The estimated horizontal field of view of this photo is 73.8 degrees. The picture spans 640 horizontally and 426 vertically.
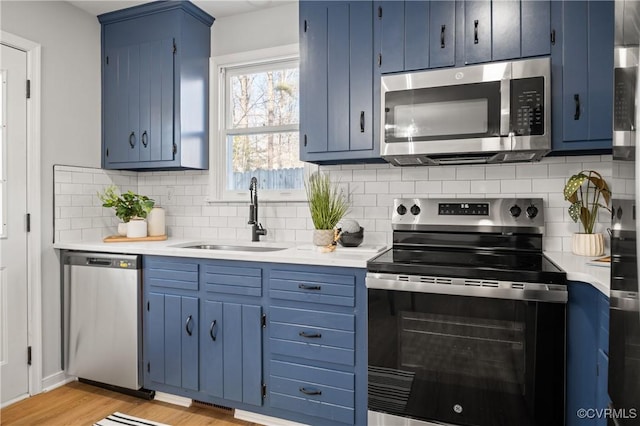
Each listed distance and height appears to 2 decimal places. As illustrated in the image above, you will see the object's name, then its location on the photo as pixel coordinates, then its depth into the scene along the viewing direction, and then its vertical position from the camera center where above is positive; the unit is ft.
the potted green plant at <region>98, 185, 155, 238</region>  9.91 -0.03
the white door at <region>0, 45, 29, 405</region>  8.48 -0.40
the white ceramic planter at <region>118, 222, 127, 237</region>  10.33 -0.50
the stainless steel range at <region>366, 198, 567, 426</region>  5.66 -1.84
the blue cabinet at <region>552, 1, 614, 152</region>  6.50 +2.08
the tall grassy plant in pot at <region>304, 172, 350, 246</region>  8.12 +0.00
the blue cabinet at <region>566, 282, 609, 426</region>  5.46 -1.87
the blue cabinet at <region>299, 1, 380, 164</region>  7.88 +2.42
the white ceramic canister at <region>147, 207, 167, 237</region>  10.37 -0.33
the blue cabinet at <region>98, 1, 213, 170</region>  9.70 +2.89
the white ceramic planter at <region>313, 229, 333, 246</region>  8.09 -0.53
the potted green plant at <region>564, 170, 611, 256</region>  6.93 +0.09
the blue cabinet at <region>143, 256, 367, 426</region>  6.89 -2.26
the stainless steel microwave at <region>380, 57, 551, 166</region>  6.68 +1.57
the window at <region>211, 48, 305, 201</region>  9.92 +1.92
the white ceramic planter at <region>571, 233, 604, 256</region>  6.95 -0.58
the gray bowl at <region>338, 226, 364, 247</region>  8.37 -0.57
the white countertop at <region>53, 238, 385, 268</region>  6.95 -0.79
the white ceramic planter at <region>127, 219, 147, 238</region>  9.89 -0.47
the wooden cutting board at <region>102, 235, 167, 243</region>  9.55 -0.69
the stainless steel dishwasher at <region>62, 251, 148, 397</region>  8.55 -2.28
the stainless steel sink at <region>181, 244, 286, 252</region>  8.89 -0.86
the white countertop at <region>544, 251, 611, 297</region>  4.97 -0.80
